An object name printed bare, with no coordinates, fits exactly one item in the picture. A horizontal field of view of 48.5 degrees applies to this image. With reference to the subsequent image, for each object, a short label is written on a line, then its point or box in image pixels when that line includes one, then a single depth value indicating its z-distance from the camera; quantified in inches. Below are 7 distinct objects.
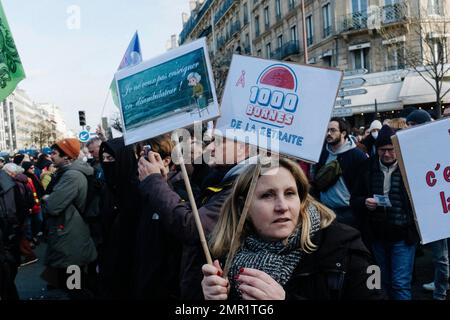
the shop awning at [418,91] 849.6
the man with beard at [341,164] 198.1
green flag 136.9
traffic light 874.8
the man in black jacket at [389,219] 173.2
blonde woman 74.9
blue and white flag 179.0
